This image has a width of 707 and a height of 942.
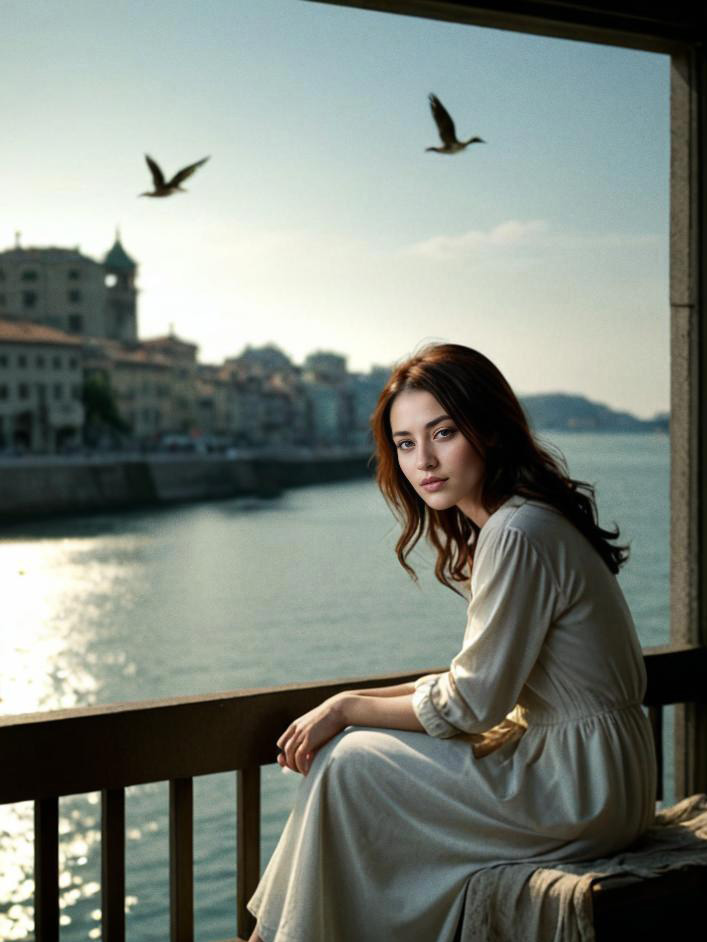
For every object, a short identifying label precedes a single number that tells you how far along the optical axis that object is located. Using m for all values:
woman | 1.51
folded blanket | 1.42
